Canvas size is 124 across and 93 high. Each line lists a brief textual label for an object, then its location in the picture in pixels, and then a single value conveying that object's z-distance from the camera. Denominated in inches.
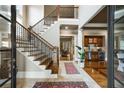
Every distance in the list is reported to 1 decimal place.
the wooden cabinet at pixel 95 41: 284.9
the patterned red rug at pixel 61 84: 106.0
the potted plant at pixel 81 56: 195.4
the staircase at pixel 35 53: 134.0
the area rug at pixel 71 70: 161.0
